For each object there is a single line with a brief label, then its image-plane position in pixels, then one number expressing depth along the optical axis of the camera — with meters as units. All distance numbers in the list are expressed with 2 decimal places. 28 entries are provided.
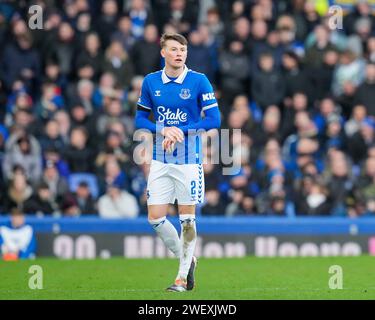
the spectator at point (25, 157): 19.09
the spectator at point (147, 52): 20.84
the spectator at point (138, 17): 21.67
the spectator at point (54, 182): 18.72
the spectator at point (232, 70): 20.83
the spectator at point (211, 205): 18.73
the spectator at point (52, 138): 19.48
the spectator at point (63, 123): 19.86
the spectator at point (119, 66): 20.83
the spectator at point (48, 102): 20.17
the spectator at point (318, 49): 21.20
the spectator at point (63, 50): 20.86
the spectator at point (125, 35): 21.22
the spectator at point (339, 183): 19.03
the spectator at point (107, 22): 21.42
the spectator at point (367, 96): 20.88
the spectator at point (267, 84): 20.77
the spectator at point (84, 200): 18.56
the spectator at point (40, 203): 18.28
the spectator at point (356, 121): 20.48
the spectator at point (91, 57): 20.69
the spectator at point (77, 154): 19.39
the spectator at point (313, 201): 18.78
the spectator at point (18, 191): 18.42
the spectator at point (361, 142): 20.25
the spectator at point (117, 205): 18.48
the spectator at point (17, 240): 17.23
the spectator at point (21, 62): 20.75
